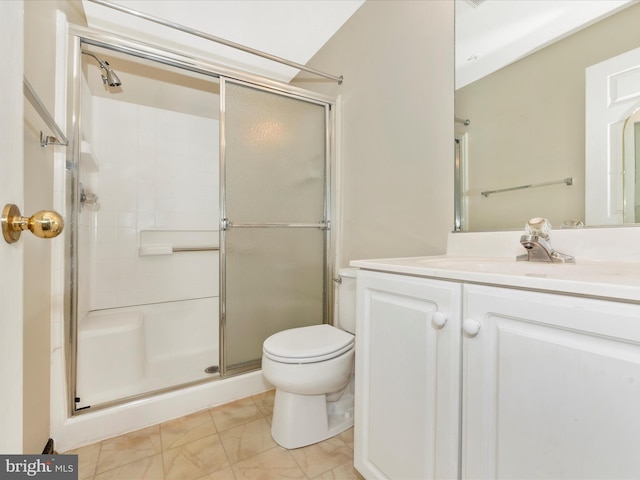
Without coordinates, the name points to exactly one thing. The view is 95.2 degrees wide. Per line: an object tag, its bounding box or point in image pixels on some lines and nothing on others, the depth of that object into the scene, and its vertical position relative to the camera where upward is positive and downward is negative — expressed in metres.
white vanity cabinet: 0.50 -0.31
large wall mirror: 0.90 +0.46
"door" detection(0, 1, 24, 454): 0.40 -0.01
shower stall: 1.60 +0.14
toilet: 1.26 -0.62
